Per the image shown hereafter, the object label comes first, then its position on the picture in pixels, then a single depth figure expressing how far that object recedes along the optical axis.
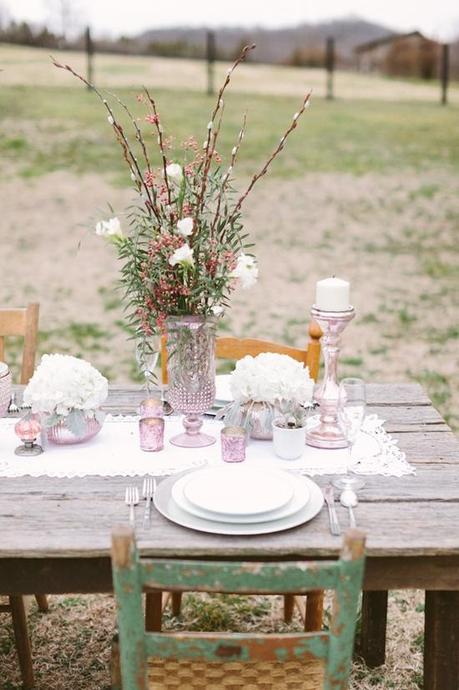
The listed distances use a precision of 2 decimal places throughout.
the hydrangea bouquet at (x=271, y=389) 2.20
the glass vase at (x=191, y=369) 2.18
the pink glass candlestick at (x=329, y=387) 2.25
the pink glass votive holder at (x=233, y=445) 2.15
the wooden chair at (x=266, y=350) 2.85
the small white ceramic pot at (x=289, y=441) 2.16
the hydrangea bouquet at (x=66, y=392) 2.18
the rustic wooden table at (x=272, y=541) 1.73
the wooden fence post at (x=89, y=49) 18.42
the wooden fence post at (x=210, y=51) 19.25
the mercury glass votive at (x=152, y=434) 2.24
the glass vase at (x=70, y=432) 2.26
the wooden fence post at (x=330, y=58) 19.45
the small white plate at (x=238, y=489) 1.83
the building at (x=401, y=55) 20.89
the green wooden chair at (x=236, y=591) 1.30
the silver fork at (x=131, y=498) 1.89
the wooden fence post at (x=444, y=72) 18.98
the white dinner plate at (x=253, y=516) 1.81
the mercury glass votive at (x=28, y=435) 2.22
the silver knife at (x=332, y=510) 1.79
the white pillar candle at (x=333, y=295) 2.23
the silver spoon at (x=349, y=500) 1.91
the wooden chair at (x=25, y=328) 3.03
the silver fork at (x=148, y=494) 1.84
